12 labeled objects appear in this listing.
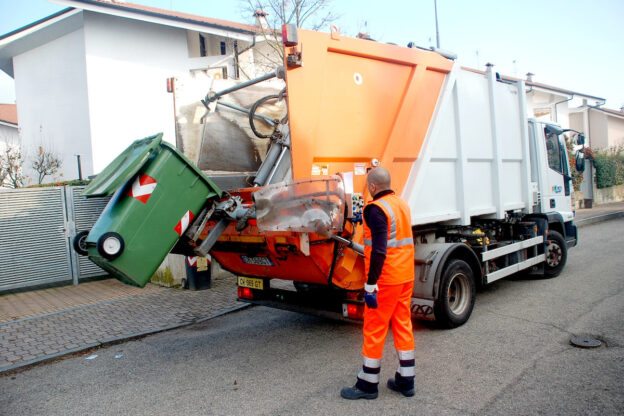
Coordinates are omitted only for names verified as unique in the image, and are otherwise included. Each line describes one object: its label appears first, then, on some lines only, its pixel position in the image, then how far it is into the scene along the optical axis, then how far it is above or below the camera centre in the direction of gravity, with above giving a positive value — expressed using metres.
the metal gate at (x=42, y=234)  7.34 -0.25
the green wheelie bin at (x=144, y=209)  3.14 +0.02
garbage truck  3.30 +0.14
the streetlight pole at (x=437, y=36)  14.73 +5.02
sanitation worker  3.06 -0.63
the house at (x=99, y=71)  13.26 +4.43
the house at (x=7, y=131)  21.97 +4.44
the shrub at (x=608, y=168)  21.72 +0.73
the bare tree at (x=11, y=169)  11.81 +1.35
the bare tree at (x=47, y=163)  13.00 +1.59
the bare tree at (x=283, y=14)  11.84 +4.92
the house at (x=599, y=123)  26.69 +3.57
